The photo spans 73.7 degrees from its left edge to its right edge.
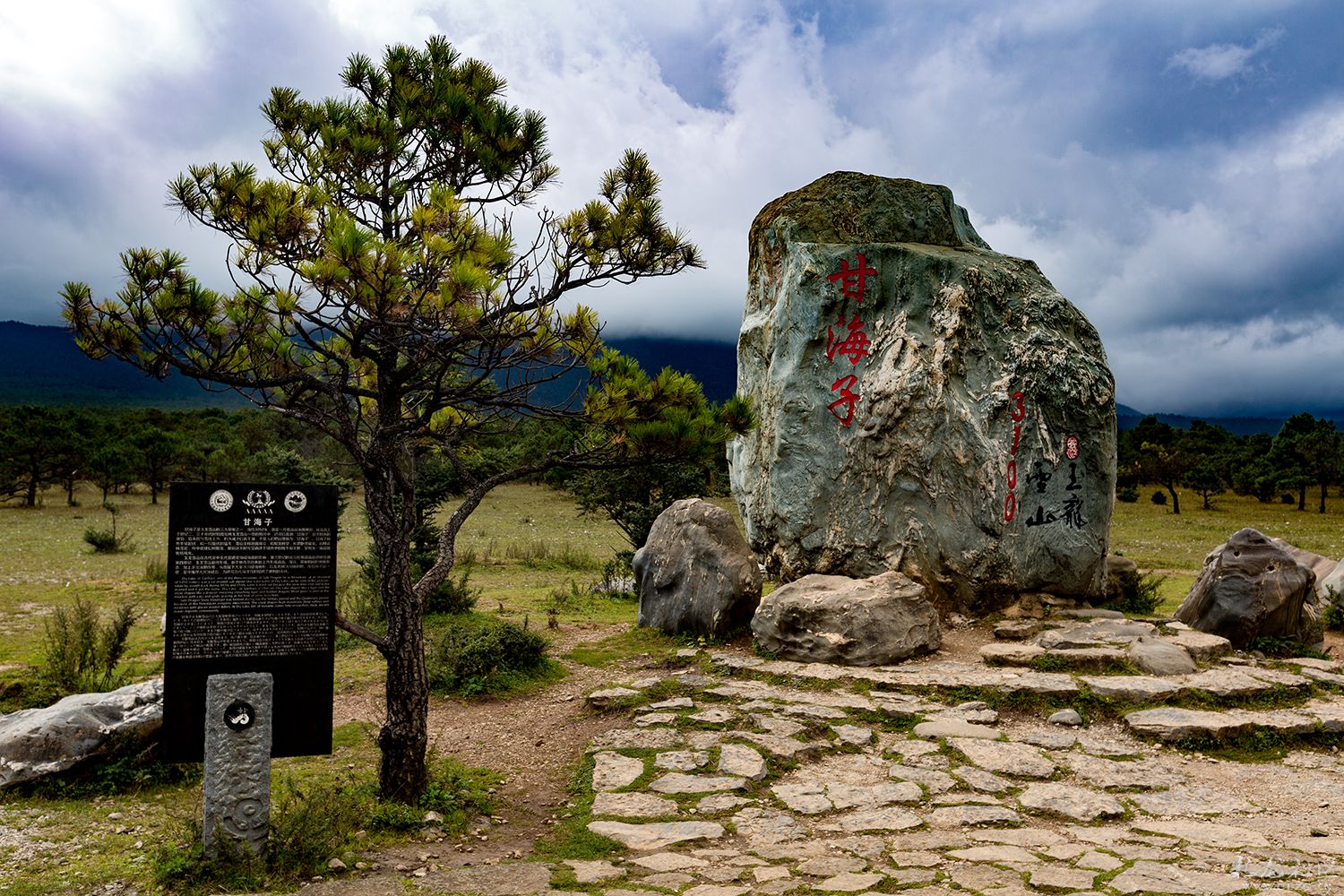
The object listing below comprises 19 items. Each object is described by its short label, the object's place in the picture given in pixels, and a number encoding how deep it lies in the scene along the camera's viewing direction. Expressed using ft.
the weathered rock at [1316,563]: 47.01
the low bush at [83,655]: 29.25
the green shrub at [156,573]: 58.75
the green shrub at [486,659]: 33.68
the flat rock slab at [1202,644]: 34.60
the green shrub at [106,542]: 76.89
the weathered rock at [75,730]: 22.94
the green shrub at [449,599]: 47.93
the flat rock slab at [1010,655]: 34.30
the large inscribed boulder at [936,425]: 41.19
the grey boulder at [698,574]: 39.55
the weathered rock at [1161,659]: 32.32
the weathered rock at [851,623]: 34.91
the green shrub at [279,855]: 17.52
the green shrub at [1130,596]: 47.09
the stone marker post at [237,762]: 18.24
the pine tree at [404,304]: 19.11
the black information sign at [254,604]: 18.81
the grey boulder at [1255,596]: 36.45
